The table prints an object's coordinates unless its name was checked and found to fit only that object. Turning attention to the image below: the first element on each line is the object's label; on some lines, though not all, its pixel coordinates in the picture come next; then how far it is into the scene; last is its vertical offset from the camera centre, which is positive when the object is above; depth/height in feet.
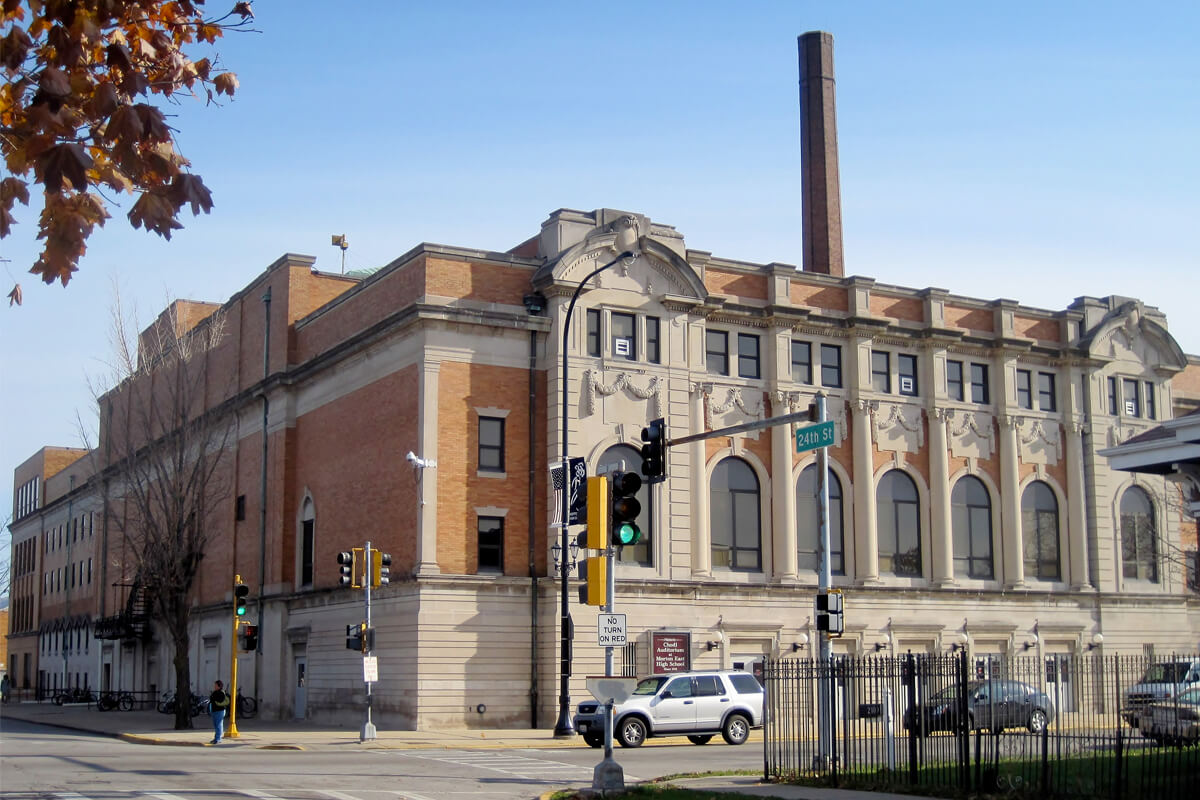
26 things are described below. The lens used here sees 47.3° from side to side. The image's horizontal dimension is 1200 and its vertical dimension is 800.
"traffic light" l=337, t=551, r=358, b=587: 114.21 +3.52
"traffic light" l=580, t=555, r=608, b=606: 67.77 +1.40
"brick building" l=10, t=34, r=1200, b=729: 131.95 +15.63
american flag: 87.90 +8.35
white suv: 105.29 -7.85
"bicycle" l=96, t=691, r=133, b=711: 188.85 -12.44
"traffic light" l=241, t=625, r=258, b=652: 123.34 -2.39
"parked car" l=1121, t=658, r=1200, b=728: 61.36 -3.62
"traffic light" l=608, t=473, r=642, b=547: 67.62 +4.85
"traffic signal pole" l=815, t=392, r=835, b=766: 69.51 -2.18
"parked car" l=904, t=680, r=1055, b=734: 62.49 -4.69
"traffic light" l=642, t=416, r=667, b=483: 73.51 +8.36
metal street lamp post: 115.65 -4.46
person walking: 111.04 -7.82
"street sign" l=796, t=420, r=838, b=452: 79.77 +10.11
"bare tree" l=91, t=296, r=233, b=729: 140.56 +13.54
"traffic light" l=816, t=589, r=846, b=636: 78.23 -0.24
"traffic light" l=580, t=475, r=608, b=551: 67.41 +4.65
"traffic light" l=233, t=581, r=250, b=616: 120.06 +1.04
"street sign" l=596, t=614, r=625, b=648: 73.67 -1.10
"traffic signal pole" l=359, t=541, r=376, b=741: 111.86 -1.97
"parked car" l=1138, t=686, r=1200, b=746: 57.06 -4.78
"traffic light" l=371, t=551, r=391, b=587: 118.11 +3.72
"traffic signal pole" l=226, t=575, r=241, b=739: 120.16 -6.57
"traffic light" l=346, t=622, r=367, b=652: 113.29 -2.38
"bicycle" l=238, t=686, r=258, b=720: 155.02 -10.94
